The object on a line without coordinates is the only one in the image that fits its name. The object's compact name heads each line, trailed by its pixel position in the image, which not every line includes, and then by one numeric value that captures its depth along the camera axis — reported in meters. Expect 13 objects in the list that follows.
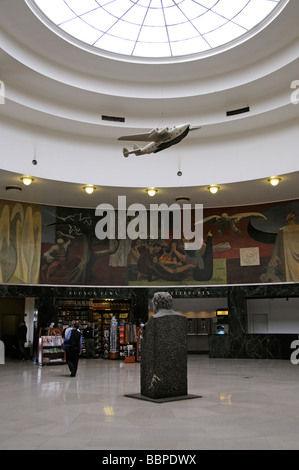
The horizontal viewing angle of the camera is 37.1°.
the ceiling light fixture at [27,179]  19.85
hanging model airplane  15.78
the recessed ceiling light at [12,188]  21.05
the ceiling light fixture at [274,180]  20.12
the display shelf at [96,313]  24.94
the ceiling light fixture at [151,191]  21.81
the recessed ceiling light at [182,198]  23.09
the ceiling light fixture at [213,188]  21.40
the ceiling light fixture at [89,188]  21.30
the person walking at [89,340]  23.09
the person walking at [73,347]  15.16
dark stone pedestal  10.62
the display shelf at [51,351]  19.73
